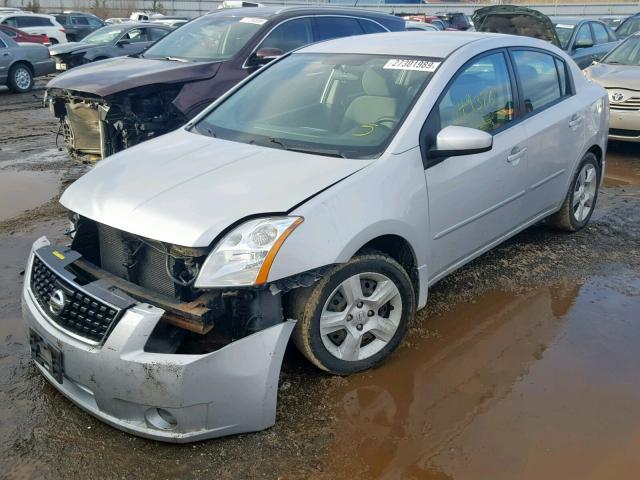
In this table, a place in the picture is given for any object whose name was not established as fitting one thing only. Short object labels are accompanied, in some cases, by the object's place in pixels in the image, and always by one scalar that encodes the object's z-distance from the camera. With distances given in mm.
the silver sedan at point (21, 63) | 14766
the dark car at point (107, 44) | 14133
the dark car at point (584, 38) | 11875
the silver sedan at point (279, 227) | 2660
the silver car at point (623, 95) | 8055
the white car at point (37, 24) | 21438
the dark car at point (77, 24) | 25125
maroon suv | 6285
